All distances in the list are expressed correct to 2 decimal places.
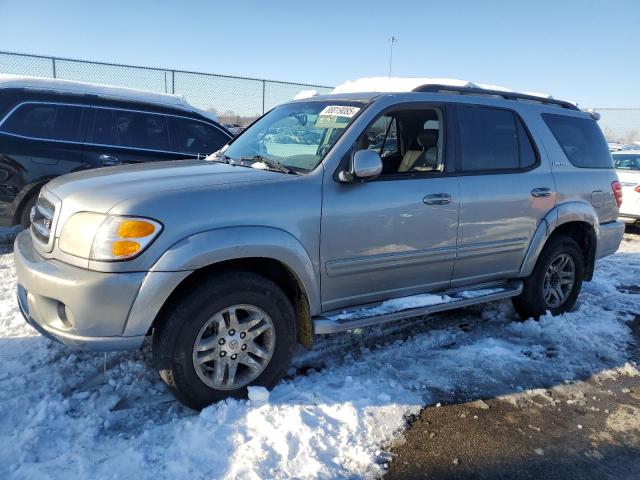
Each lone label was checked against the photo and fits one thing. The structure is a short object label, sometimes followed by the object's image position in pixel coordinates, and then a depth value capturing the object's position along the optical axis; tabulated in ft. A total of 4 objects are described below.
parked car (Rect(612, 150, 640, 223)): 30.55
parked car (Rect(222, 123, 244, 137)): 42.08
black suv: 18.94
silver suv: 8.89
